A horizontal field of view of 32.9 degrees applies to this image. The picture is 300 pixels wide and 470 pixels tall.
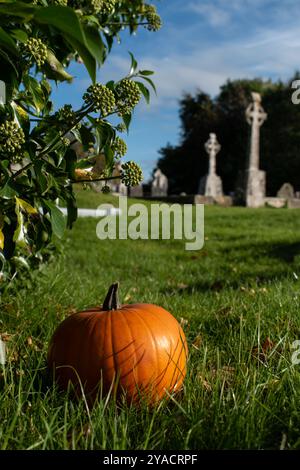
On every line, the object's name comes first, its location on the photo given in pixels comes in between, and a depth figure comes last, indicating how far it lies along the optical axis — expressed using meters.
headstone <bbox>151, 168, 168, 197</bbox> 31.08
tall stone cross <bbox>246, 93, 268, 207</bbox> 24.11
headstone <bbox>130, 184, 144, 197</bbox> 30.91
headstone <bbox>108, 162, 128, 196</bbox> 28.67
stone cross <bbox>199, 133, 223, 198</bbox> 27.02
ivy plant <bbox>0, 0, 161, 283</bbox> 1.93
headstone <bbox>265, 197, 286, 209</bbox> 24.27
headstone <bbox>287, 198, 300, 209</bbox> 23.86
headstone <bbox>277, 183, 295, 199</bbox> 28.06
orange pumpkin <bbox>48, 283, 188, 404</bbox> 2.17
